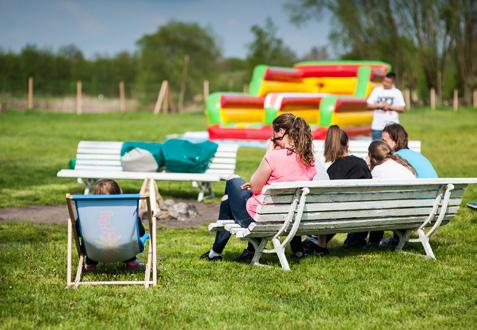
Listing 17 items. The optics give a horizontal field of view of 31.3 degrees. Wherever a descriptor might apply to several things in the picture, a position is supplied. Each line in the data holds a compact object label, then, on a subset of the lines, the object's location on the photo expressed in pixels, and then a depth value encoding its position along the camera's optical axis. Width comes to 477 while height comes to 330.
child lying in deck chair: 6.79
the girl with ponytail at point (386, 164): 7.84
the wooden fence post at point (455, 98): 46.12
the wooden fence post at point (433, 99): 47.20
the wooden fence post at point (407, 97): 48.71
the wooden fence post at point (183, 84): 49.47
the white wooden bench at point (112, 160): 12.23
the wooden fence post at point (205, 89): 43.25
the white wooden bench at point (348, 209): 6.68
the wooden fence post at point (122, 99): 42.08
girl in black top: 7.68
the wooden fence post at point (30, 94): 38.40
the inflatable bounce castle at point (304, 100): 20.25
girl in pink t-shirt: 6.92
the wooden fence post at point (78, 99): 38.69
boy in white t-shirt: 13.38
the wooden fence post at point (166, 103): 43.04
